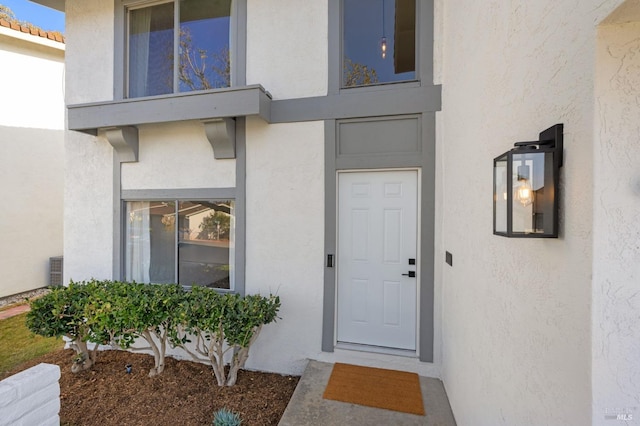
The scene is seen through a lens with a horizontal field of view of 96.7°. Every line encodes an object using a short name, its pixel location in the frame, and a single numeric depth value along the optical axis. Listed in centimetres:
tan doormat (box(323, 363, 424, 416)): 297
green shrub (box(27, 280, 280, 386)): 330
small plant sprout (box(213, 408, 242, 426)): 277
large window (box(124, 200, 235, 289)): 422
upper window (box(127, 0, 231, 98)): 423
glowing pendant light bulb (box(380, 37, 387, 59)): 372
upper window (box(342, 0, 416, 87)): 366
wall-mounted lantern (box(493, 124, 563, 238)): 125
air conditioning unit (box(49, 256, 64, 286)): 746
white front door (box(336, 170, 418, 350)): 365
